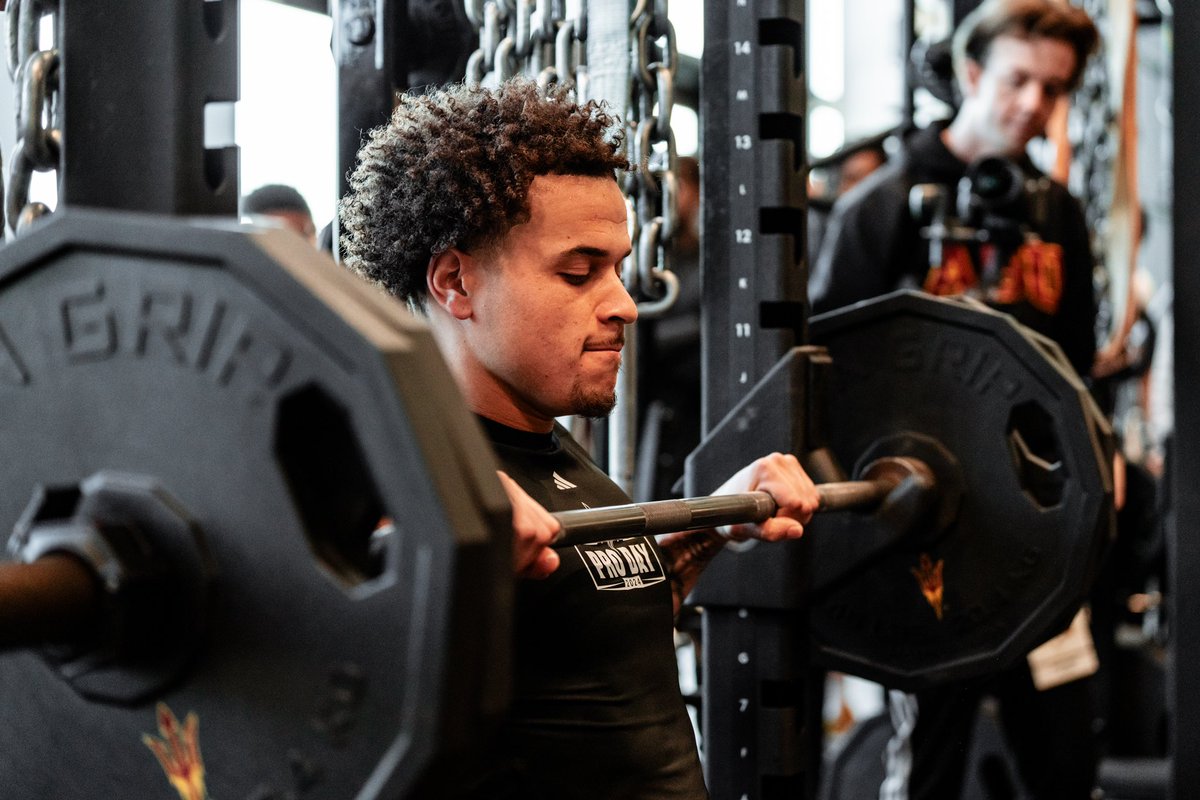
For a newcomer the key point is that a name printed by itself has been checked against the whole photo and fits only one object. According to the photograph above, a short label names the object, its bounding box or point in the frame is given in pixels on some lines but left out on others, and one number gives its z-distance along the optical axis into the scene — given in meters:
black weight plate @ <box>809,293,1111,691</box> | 1.75
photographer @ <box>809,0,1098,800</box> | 2.45
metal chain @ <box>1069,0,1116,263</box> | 3.54
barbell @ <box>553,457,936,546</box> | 1.04
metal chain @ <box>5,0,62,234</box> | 1.05
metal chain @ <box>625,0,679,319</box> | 1.63
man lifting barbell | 1.16
